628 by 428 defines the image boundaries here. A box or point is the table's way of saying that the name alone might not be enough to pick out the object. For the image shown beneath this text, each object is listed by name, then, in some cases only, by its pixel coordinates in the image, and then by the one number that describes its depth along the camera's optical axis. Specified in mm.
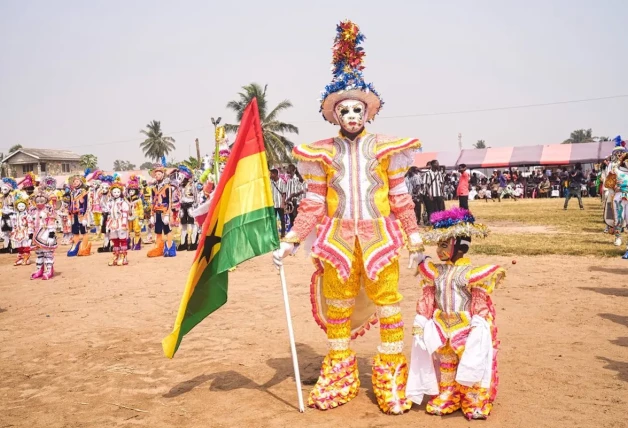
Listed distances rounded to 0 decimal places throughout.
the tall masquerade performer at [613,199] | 12867
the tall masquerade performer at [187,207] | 16672
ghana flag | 5105
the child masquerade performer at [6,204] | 18969
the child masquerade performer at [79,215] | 17344
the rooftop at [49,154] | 62544
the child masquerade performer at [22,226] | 14141
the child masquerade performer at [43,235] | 12688
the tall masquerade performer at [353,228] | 4785
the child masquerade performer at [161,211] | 15258
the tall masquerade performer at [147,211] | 21780
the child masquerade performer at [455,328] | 4449
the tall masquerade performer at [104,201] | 16594
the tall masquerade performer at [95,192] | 18422
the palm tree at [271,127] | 44938
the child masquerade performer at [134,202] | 15633
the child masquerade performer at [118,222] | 14211
